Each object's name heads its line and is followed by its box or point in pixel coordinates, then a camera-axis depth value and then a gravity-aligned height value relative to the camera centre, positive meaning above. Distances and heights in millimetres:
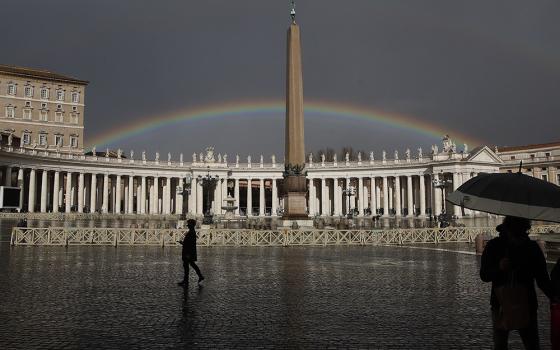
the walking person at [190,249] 12327 -696
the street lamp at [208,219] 42981 +81
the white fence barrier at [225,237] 24198 -836
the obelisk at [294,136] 32375 +5232
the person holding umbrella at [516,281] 4949 -617
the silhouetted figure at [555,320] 4594 -920
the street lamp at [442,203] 38862 +2483
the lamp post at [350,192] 64275 +3385
